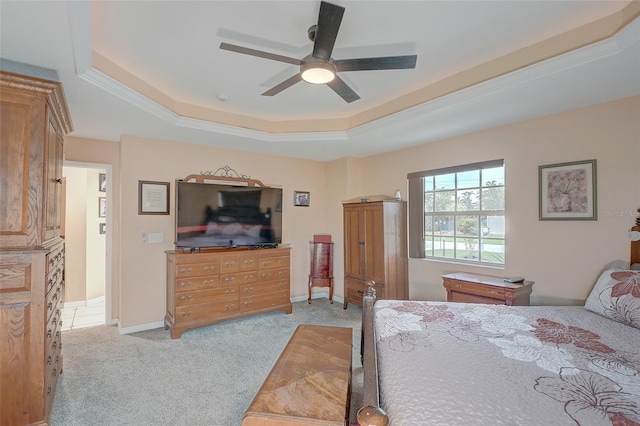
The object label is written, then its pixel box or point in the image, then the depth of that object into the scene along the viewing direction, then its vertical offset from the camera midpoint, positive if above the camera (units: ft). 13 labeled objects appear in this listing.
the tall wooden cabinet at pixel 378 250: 14.07 -1.55
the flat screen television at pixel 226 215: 13.04 +0.16
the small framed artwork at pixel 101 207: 16.24 +0.64
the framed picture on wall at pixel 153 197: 12.77 +0.94
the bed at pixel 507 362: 3.65 -2.34
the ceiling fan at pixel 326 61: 5.84 +3.46
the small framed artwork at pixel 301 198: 17.04 +1.16
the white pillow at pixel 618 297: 6.72 -1.89
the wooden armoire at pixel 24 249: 5.99 -0.61
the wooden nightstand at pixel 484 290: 9.99 -2.50
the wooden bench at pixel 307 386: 4.51 -3.03
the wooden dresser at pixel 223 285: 12.03 -2.89
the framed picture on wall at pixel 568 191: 9.37 +0.88
